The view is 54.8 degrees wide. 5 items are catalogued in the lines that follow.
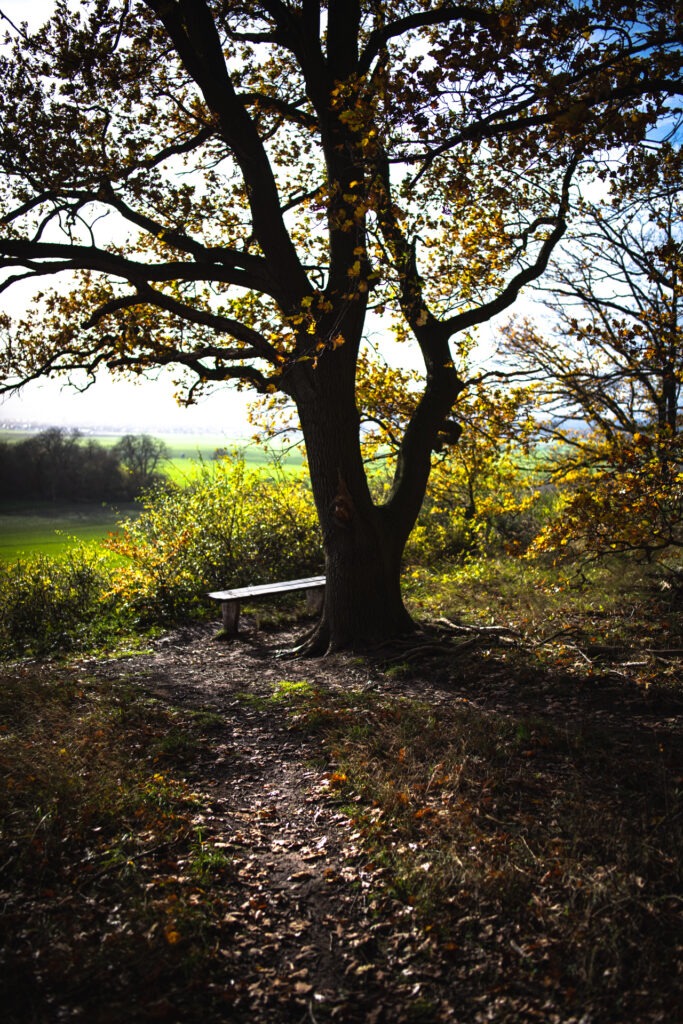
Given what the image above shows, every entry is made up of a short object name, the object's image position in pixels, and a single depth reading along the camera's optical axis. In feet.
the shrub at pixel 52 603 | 33.22
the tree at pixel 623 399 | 24.31
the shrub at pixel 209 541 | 39.93
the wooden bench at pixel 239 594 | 33.71
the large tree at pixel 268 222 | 24.77
